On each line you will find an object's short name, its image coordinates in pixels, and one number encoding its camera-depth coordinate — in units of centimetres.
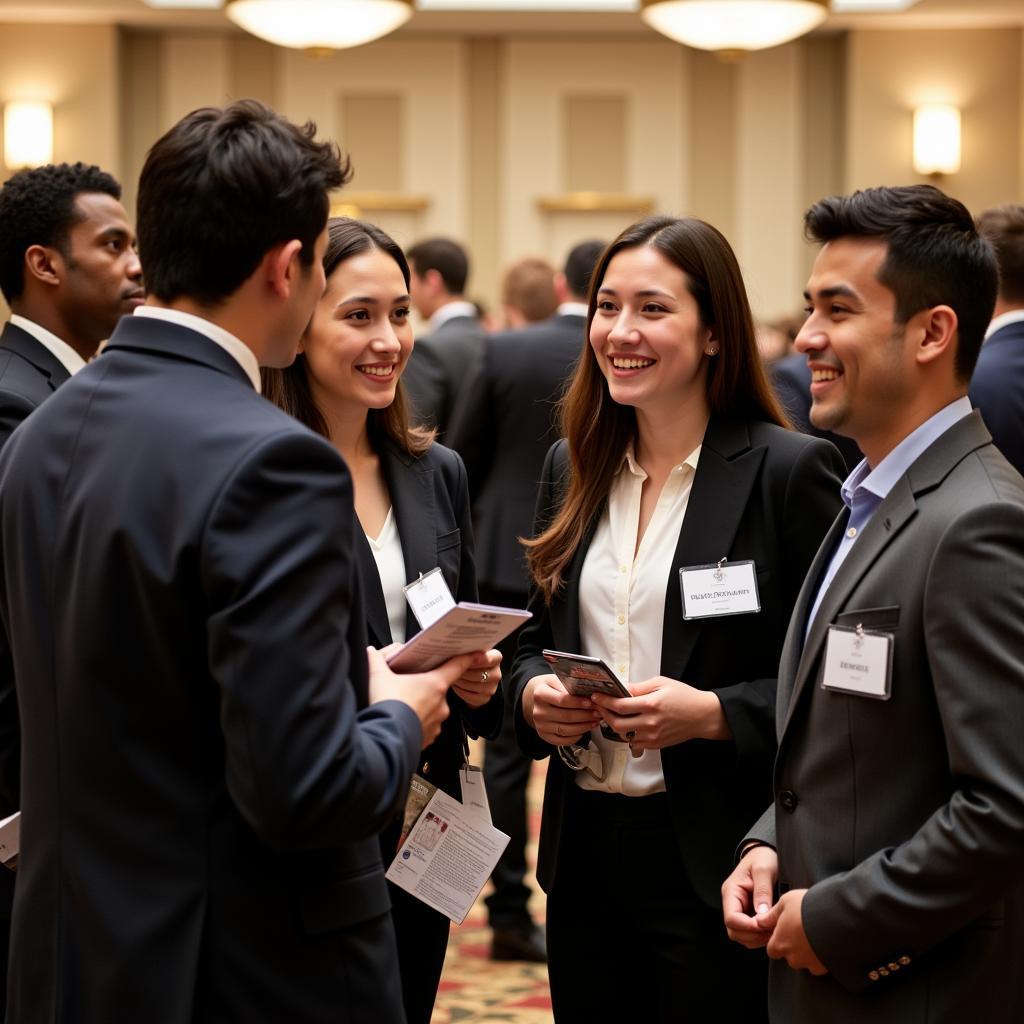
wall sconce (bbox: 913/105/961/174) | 1021
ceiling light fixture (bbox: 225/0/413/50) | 543
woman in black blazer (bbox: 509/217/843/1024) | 230
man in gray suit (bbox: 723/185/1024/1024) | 167
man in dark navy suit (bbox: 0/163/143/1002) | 306
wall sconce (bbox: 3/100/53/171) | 1015
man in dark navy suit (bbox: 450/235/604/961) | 491
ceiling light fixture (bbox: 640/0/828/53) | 546
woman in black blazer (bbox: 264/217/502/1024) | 244
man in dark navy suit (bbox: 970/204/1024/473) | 352
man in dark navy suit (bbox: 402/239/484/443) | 575
